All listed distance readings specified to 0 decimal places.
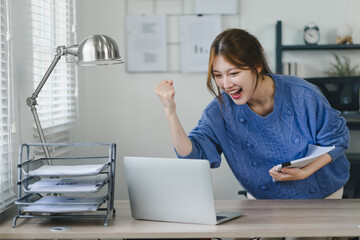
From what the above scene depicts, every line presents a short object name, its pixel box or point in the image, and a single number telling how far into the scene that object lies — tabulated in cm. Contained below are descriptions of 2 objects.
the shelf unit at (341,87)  392
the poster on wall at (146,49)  407
